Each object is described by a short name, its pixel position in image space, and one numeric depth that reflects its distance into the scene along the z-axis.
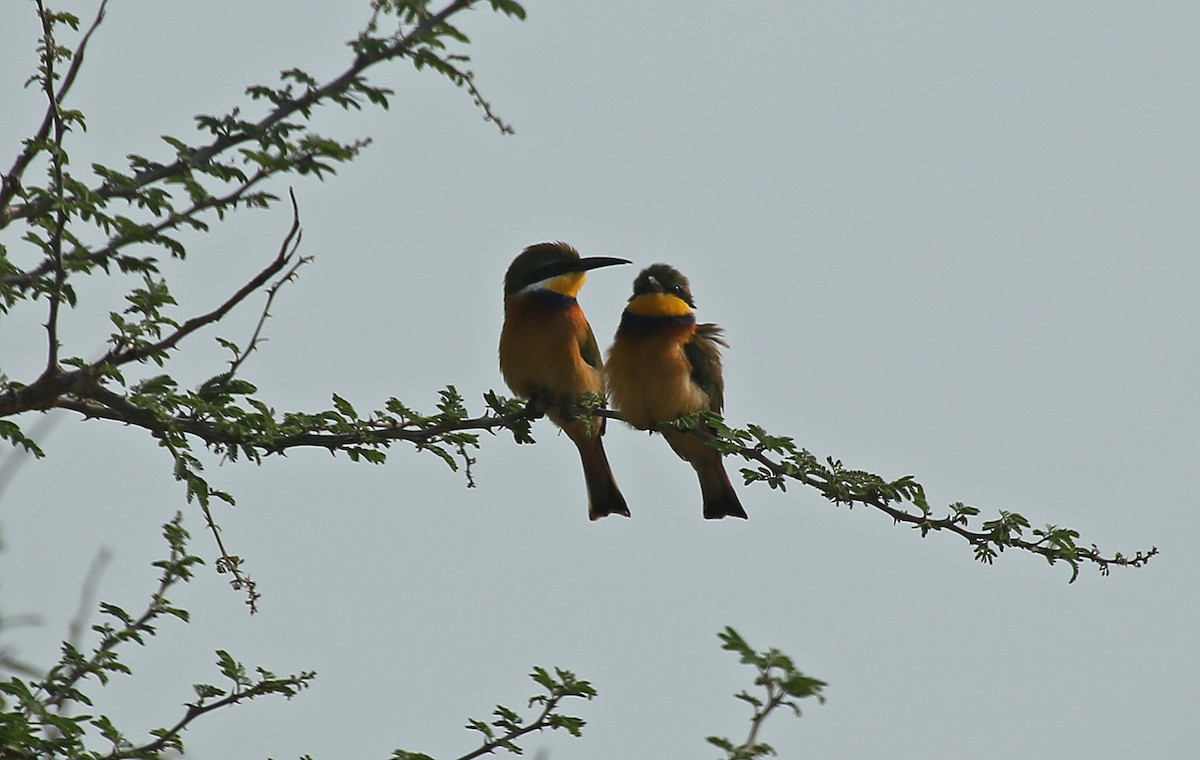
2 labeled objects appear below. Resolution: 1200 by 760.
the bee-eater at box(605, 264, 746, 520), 14.04
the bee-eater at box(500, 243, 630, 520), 13.91
